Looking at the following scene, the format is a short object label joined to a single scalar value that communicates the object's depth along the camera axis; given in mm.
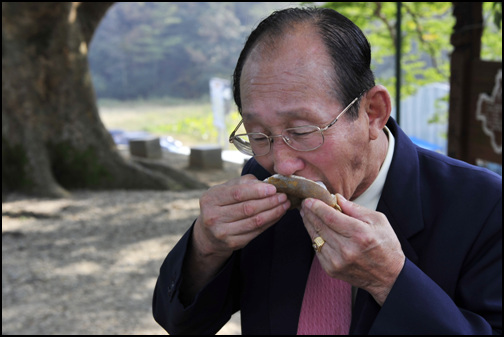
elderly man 1603
